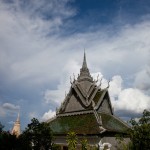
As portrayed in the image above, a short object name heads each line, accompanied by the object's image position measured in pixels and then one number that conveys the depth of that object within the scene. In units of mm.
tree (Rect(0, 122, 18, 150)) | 13236
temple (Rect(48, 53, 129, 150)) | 19177
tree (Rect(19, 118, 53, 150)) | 14710
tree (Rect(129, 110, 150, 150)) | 14329
